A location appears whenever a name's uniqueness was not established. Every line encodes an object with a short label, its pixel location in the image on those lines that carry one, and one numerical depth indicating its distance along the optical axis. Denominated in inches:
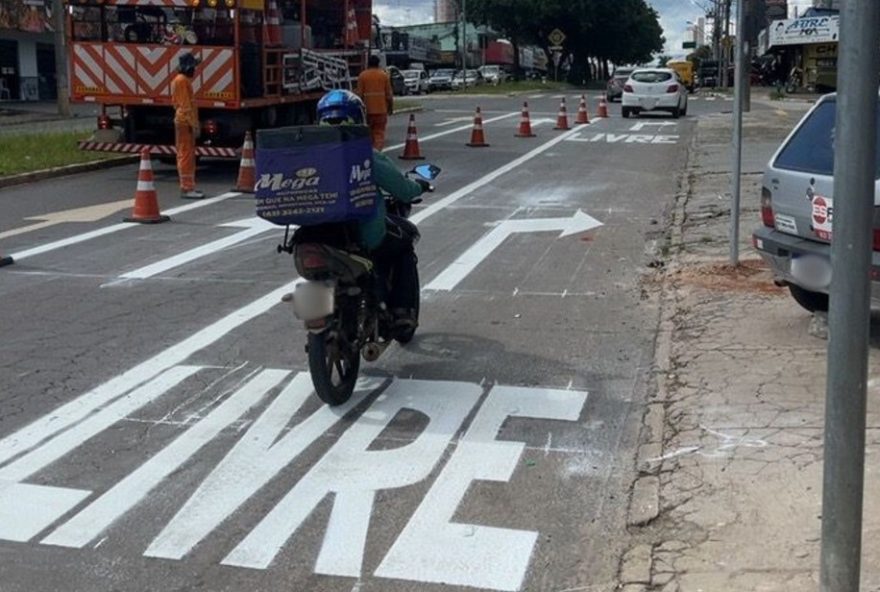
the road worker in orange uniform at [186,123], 594.2
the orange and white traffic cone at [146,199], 515.5
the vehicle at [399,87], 1807.3
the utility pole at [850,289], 123.8
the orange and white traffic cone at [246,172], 620.7
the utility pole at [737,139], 385.1
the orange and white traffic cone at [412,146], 816.9
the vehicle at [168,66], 661.3
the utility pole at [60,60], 1227.2
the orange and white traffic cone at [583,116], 1195.3
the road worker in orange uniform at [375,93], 780.6
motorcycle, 243.4
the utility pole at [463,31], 2745.1
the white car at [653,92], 1296.8
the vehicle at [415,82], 2553.4
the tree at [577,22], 3073.3
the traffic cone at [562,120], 1103.0
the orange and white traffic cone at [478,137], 903.5
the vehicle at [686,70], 2714.8
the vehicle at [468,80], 2755.9
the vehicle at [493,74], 3075.8
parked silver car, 281.3
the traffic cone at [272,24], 694.5
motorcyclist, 259.6
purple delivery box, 238.7
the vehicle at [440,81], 2774.6
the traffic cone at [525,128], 1005.2
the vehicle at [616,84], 1757.1
